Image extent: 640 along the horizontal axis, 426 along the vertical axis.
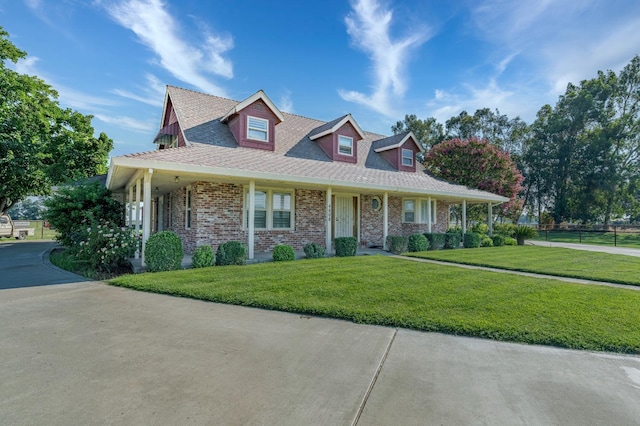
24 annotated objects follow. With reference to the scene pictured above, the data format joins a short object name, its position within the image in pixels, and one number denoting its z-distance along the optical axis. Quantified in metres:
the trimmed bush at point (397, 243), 13.27
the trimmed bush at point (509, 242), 18.28
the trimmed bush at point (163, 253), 8.46
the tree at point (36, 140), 20.27
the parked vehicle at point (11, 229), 23.06
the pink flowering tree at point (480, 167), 23.33
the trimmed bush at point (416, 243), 13.89
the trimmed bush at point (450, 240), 15.43
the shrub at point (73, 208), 12.83
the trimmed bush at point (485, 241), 17.02
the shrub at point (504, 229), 19.98
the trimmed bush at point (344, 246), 11.80
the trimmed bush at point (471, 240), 16.12
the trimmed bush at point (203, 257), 9.05
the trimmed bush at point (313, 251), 11.16
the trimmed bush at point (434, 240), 14.74
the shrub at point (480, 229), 21.44
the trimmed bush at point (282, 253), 10.37
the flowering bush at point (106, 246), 8.62
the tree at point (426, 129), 36.69
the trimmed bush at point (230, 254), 9.48
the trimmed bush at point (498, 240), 17.78
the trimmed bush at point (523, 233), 19.02
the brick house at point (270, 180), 10.40
